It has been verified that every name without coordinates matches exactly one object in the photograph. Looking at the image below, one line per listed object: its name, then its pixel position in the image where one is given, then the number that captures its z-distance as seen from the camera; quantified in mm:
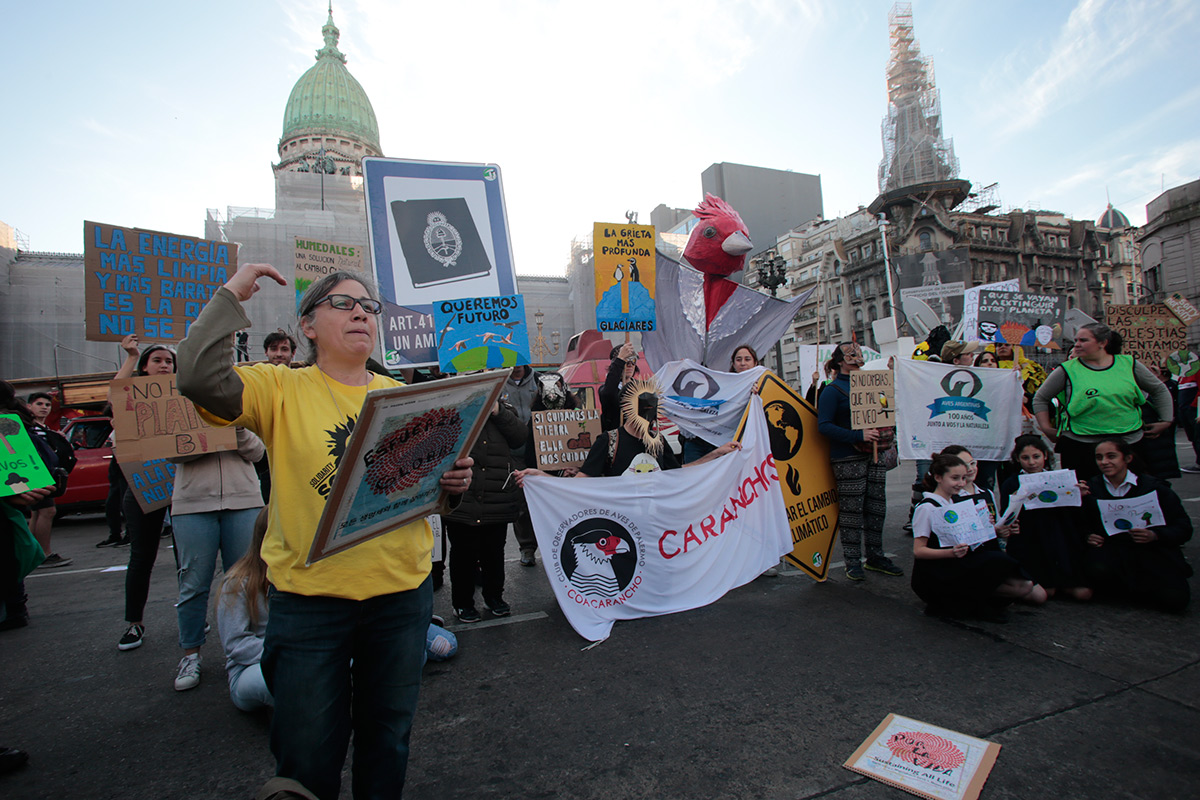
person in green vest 4391
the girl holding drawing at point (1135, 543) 3738
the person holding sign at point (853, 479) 4648
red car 9859
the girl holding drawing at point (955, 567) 3693
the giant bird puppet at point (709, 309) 6582
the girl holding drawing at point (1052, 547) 4062
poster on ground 2100
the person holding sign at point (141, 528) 3568
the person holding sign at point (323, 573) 1547
